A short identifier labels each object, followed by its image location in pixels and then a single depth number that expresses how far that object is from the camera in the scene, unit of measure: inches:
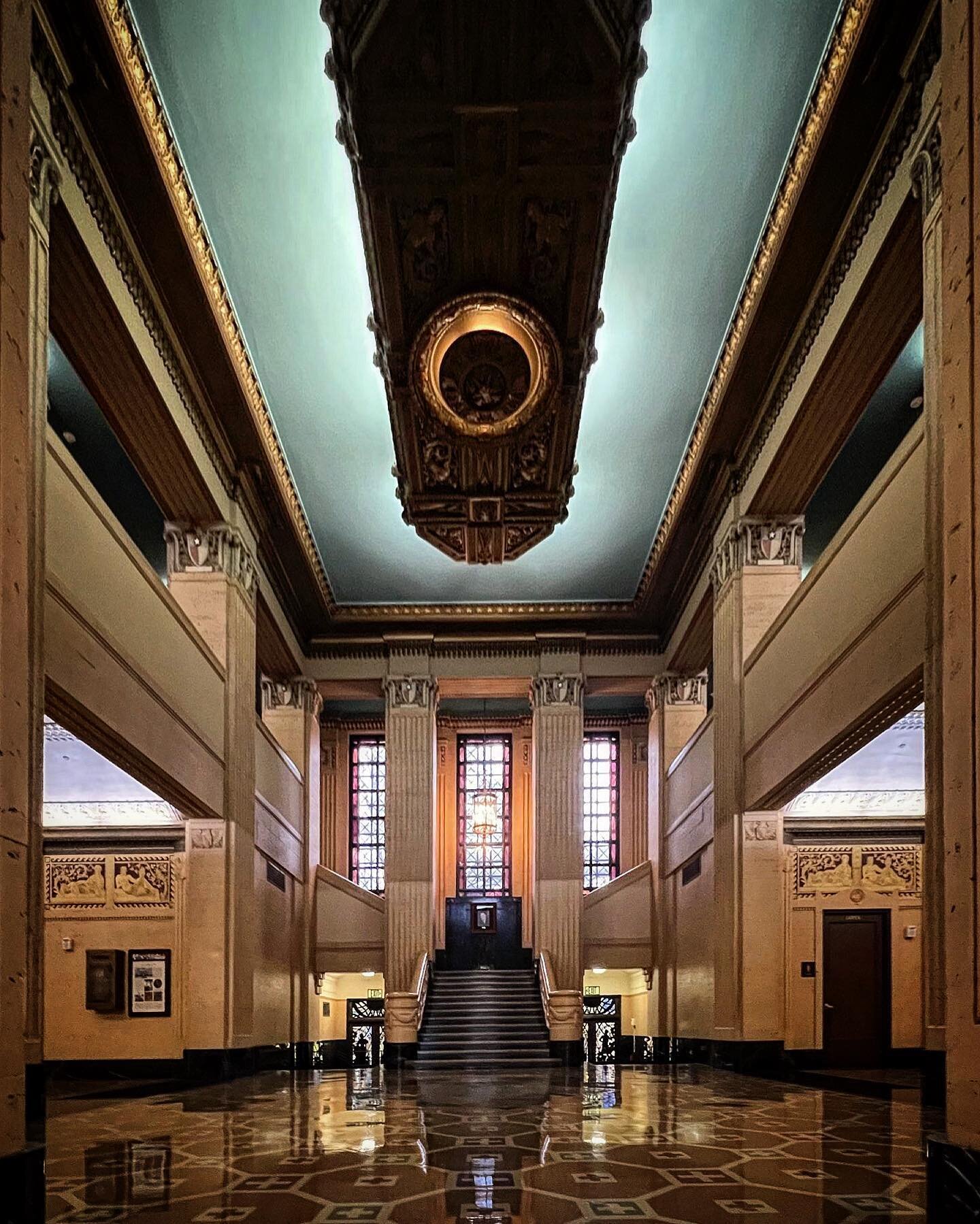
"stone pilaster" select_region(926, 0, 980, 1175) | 156.4
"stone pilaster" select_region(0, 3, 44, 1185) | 154.3
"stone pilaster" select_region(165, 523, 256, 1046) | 500.1
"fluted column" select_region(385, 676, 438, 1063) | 714.2
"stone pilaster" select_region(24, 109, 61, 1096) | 248.8
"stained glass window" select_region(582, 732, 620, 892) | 933.2
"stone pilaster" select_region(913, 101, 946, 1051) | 252.4
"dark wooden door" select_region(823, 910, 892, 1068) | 555.2
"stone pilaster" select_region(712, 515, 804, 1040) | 492.4
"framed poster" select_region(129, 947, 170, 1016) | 530.3
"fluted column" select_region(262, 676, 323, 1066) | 732.0
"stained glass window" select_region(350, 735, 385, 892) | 935.0
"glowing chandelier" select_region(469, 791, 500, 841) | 842.2
